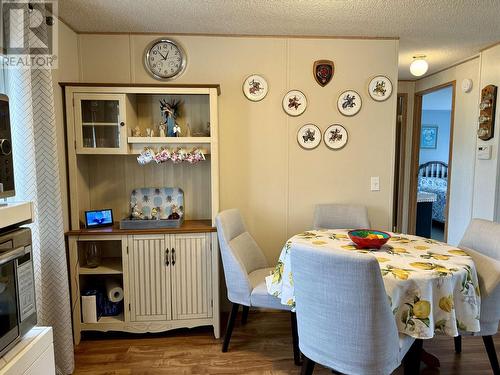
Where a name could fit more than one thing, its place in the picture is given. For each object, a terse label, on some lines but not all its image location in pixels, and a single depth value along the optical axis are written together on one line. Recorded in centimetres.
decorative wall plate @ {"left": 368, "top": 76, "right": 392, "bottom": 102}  290
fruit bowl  204
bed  566
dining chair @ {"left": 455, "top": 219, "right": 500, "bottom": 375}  192
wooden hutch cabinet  248
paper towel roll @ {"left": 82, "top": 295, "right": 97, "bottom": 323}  252
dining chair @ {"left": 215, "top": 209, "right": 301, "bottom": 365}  228
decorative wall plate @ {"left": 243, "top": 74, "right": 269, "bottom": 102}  285
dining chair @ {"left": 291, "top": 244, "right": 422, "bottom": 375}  145
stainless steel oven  130
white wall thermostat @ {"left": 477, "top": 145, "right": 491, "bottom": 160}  333
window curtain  180
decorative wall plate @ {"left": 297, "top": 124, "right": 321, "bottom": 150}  291
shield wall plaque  286
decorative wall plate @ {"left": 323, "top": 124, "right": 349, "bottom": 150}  293
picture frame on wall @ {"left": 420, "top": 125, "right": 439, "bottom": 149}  708
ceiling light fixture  327
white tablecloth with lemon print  164
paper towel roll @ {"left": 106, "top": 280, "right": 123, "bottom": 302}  259
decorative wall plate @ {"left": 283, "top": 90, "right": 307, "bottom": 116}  288
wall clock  277
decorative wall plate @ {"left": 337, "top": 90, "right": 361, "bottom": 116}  290
